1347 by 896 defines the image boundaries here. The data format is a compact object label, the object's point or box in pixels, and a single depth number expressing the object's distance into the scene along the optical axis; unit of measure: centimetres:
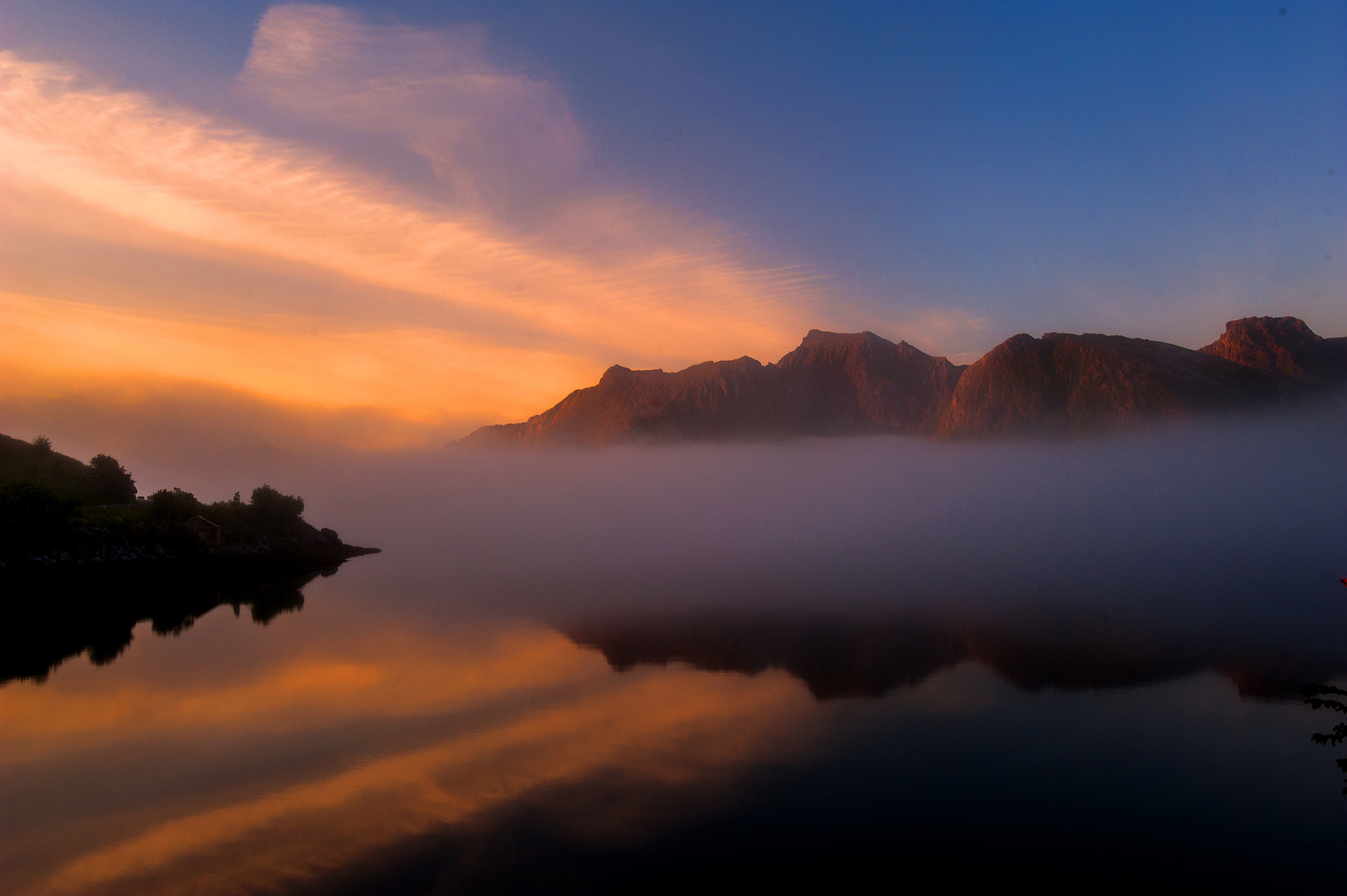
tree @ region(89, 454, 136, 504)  9455
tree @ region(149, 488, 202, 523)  8186
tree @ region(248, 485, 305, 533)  10569
